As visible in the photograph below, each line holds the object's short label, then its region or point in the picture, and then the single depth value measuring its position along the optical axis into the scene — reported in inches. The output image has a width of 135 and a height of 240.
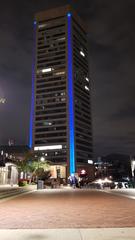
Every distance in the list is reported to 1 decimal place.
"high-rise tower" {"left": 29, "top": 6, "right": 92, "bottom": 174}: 4087.1
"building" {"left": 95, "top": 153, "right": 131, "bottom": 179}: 5357.1
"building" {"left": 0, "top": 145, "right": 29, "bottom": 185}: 1113.9
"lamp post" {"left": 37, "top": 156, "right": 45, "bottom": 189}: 1186.9
